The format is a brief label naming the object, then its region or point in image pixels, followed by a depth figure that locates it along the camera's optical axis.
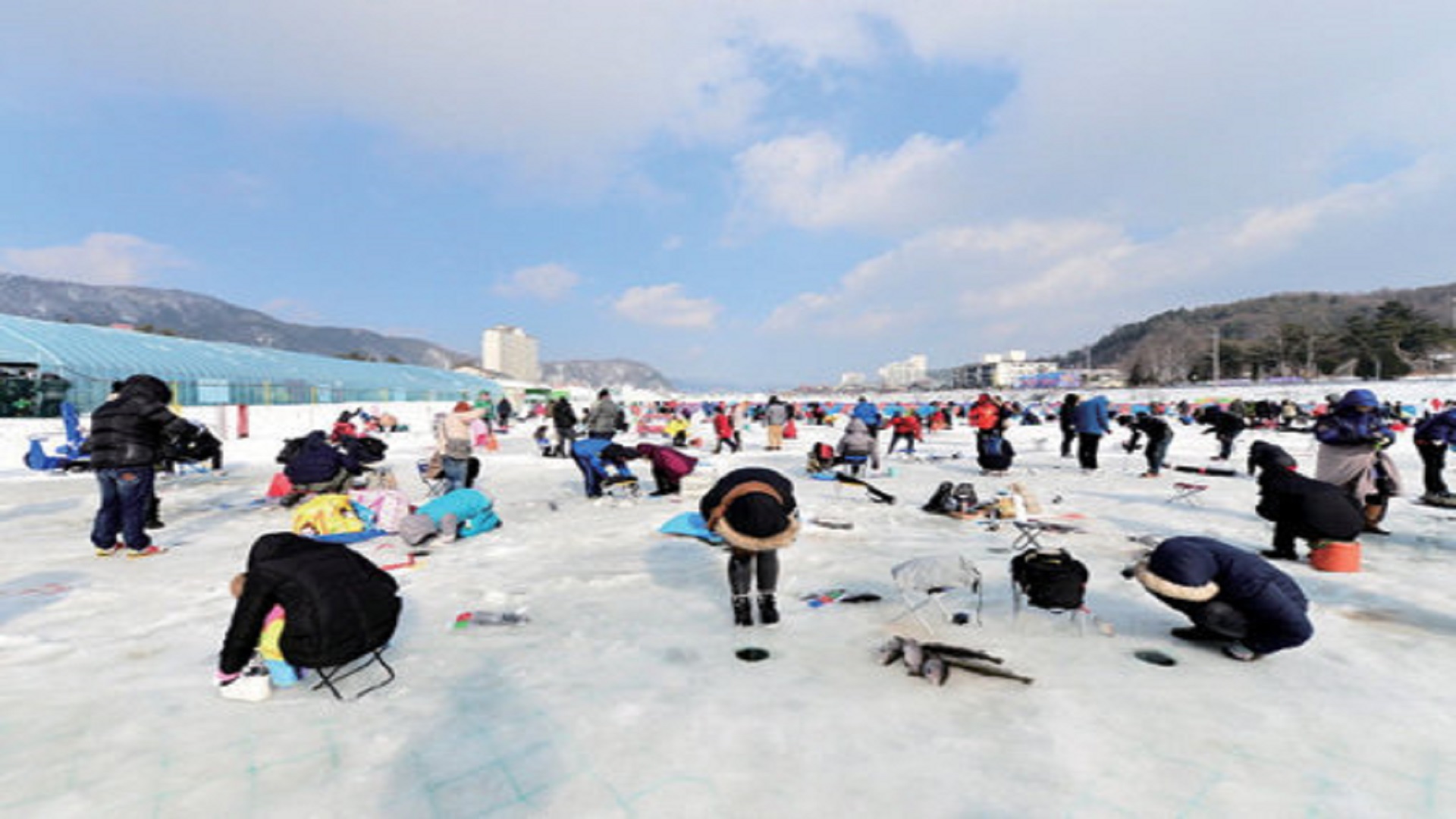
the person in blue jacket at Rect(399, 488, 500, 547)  7.05
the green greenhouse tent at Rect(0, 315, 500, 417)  23.09
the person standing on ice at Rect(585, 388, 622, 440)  12.73
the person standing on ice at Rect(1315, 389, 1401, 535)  6.38
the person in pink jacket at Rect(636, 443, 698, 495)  10.03
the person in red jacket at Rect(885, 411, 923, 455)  16.91
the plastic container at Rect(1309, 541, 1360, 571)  5.49
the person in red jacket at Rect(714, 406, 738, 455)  18.53
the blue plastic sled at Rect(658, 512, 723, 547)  7.27
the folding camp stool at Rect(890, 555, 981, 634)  4.09
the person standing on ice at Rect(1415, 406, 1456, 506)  8.12
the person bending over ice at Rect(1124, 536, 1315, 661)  3.54
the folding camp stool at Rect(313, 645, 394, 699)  3.36
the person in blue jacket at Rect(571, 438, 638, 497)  9.93
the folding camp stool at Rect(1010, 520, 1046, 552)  5.72
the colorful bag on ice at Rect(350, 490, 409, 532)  7.79
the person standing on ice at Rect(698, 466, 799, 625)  4.33
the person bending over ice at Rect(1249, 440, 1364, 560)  5.43
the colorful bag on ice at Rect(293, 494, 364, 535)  7.18
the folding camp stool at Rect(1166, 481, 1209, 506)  8.87
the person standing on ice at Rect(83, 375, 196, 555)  6.25
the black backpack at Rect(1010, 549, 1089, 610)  4.02
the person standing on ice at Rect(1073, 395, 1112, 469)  12.62
